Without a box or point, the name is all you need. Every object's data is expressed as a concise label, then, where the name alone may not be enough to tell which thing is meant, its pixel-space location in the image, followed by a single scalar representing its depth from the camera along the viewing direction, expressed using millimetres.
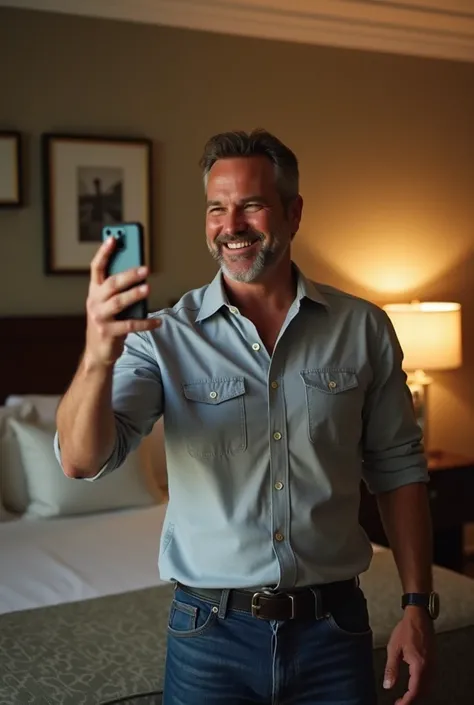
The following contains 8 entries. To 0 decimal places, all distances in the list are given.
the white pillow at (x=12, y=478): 2975
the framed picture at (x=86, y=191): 3449
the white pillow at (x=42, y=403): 3127
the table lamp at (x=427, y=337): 3848
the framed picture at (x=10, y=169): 3350
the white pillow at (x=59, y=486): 2920
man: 1362
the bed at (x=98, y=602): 1816
